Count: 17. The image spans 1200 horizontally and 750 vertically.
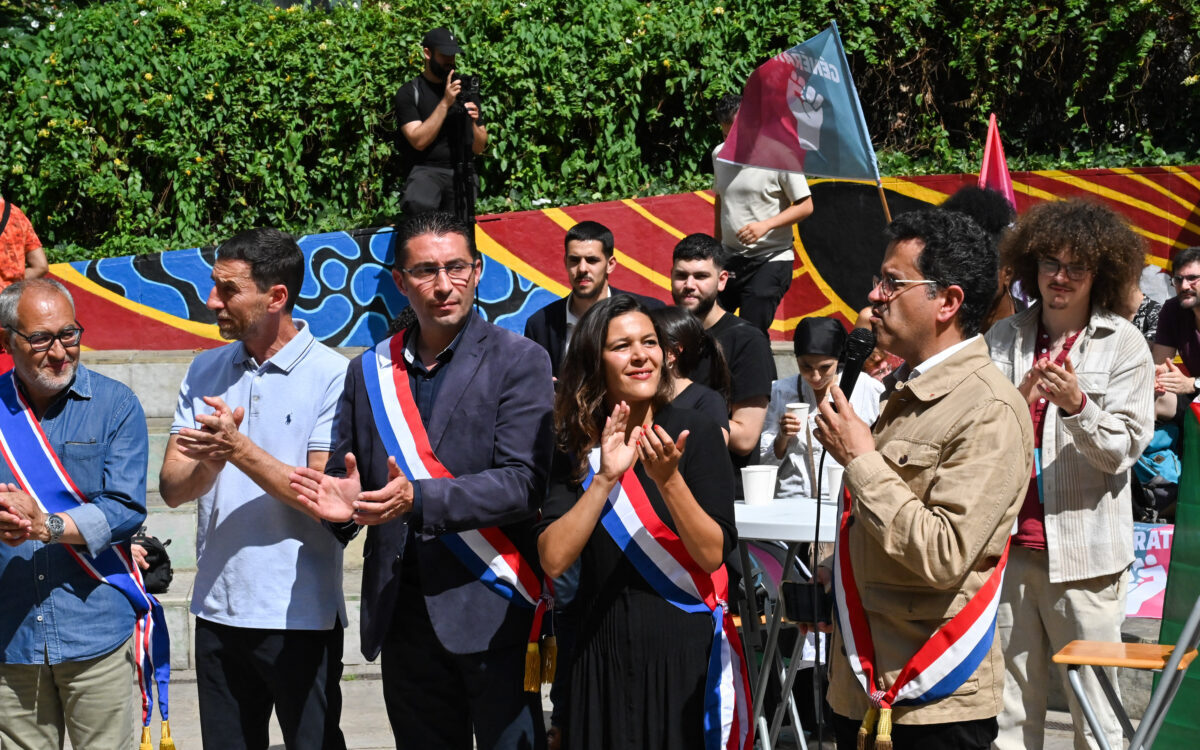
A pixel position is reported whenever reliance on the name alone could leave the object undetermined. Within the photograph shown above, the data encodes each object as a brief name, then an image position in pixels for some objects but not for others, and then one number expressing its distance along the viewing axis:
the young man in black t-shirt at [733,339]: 5.36
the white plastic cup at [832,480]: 4.56
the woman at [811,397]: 5.57
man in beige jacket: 2.94
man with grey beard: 4.18
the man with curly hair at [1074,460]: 4.11
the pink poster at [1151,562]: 5.85
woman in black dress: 3.53
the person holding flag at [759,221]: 7.49
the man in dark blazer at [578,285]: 6.17
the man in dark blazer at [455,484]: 3.68
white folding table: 4.13
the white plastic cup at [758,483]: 4.62
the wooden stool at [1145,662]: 3.52
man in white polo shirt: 3.99
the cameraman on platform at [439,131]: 8.74
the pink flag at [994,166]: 7.50
